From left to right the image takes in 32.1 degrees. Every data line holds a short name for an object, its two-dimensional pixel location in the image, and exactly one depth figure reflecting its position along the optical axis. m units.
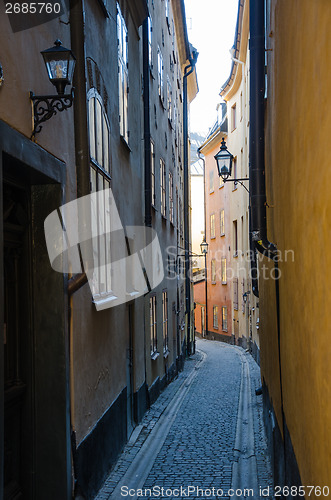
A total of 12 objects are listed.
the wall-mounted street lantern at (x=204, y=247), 28.35
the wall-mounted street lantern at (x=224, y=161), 11.44
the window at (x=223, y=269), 30.50
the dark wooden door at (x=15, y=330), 4.60
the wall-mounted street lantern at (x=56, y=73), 4.31
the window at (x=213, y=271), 32.72
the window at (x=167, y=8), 17.61
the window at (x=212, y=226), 32.93
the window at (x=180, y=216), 21.55
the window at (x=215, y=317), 32.48
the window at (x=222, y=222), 30.60
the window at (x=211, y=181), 33.50
